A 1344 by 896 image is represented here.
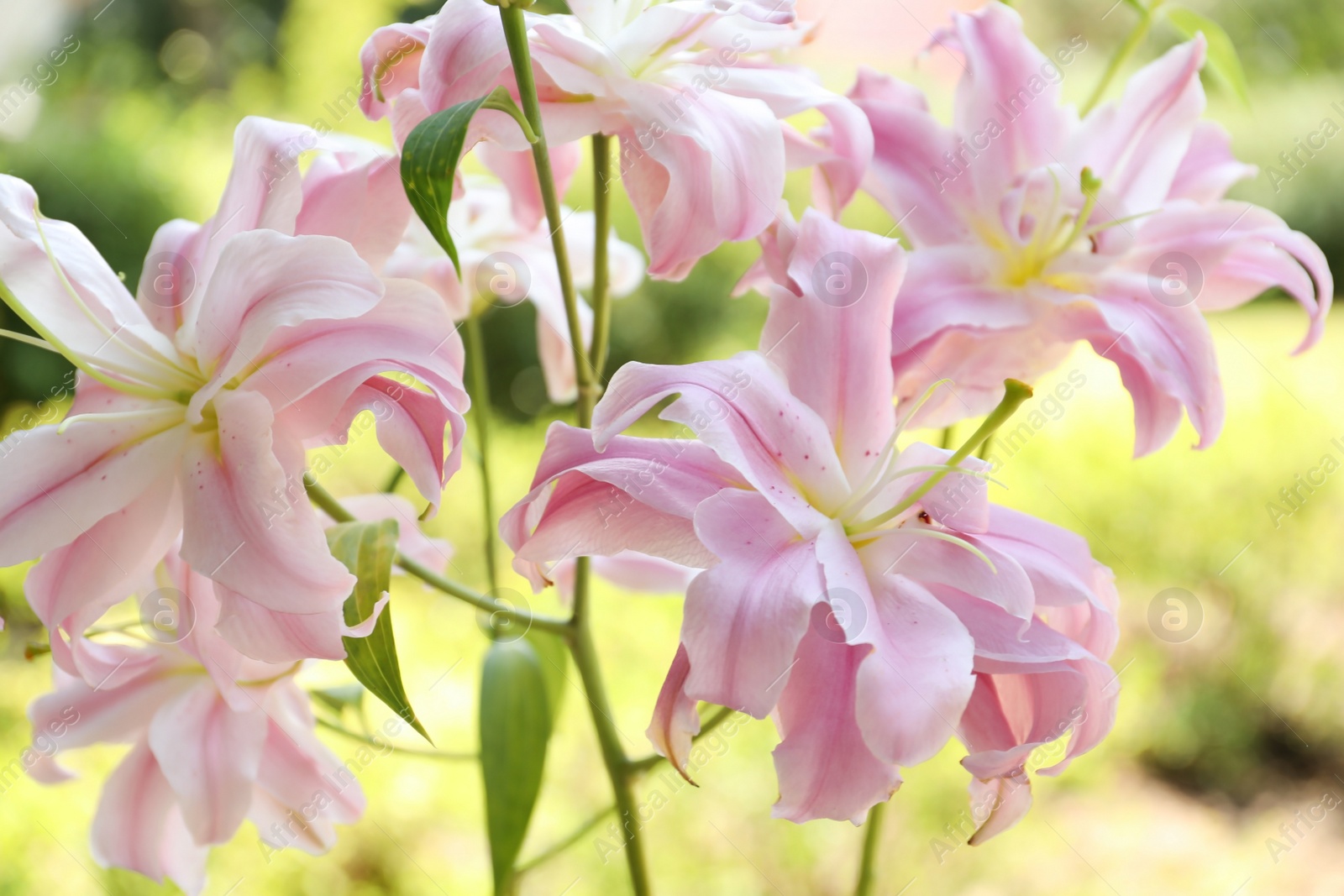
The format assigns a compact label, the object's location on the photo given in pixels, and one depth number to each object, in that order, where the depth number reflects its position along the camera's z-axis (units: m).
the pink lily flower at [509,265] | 0.55
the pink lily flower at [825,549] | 0.32
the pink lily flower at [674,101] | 0.37
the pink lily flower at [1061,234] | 0.44
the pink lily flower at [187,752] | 0.45
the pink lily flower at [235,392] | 0.34
